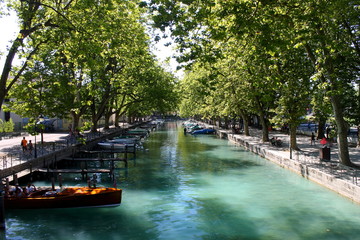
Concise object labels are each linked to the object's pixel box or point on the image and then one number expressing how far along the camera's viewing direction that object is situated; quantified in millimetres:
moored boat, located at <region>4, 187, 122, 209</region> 16875
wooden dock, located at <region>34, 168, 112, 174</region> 23406
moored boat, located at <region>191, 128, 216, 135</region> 66475
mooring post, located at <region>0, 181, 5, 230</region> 13925
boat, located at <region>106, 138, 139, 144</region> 42906
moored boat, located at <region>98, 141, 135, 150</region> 40100
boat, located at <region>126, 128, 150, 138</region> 56938
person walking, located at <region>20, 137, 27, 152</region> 27192
